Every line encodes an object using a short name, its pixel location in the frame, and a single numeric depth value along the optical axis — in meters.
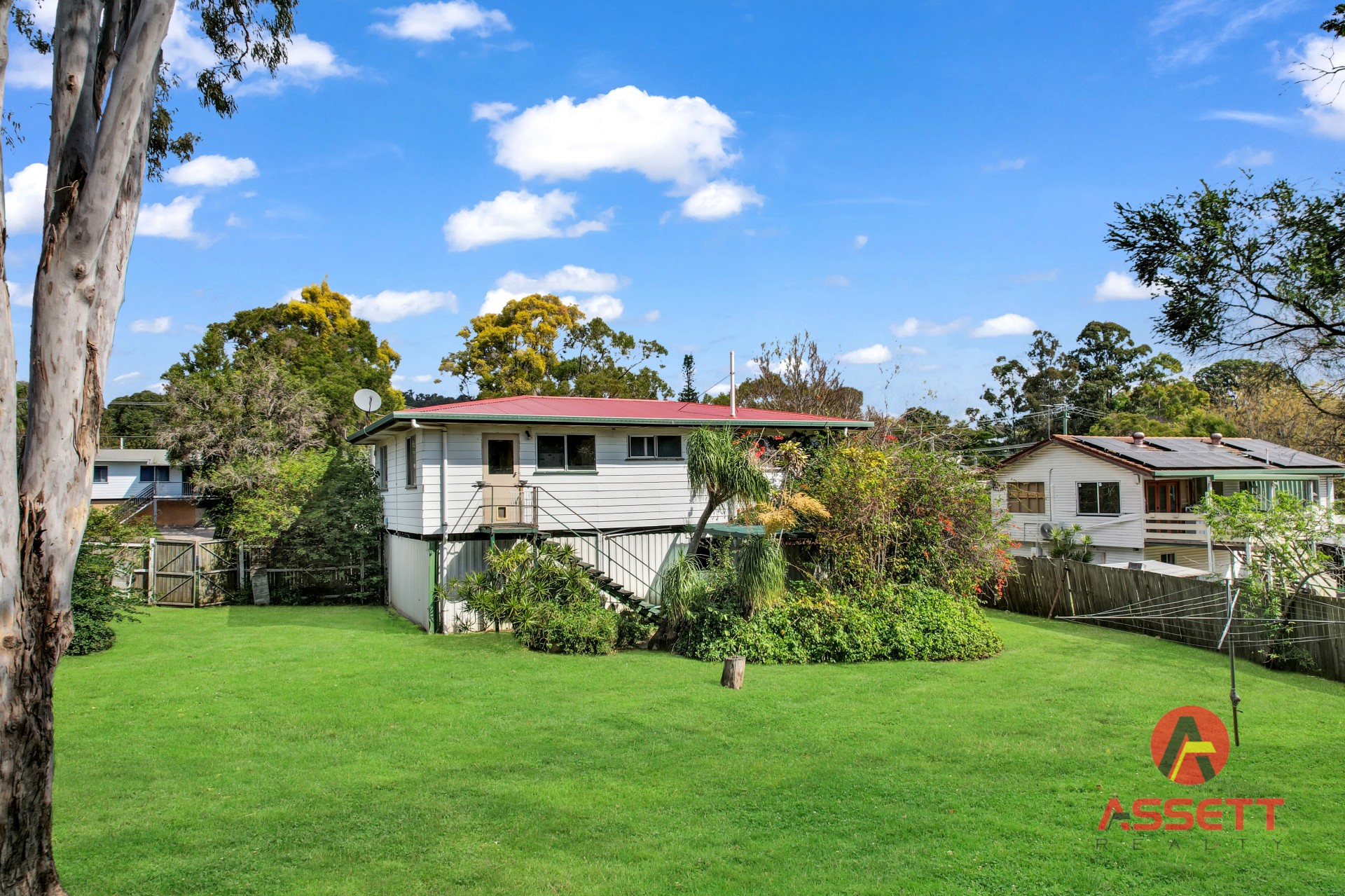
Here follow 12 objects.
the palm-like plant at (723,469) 13.63
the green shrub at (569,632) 13.97
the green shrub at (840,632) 13.89
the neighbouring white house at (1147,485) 26.42
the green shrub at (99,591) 13.16
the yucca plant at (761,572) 13.99
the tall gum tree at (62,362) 4.39
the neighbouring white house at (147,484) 42.91
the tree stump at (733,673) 11.45
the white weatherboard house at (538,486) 16.28
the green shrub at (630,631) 14.95
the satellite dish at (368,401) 22.80
